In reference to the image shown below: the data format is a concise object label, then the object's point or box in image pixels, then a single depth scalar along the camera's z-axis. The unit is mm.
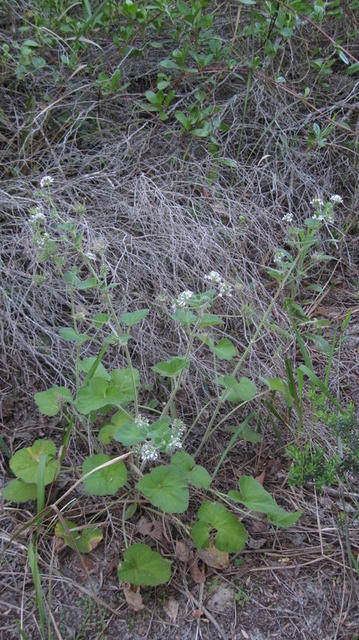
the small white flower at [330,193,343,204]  1621
